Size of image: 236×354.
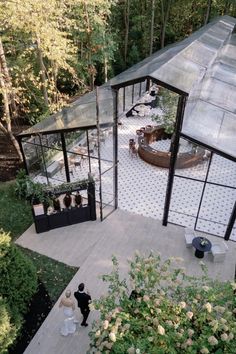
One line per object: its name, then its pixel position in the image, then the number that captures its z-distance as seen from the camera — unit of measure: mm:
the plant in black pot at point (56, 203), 11039
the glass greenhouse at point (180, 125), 9625
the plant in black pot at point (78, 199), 11336
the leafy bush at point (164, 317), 5297
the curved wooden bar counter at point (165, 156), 14594
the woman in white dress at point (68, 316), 7785
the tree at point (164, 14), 24391
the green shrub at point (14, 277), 7336
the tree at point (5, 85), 12080
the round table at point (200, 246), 10191
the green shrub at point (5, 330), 6375
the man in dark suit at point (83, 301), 7867
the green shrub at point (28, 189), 10703
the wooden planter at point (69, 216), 11168
